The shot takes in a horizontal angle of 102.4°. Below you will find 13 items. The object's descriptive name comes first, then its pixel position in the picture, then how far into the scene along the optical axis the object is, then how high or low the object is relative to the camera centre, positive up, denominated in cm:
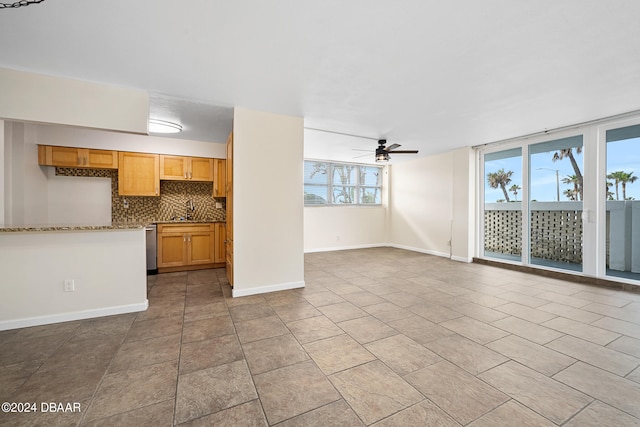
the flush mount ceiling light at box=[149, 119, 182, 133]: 411 +141
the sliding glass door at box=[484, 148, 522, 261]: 530 +18
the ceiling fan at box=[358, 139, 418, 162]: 521 +125
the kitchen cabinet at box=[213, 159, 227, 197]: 534 +72
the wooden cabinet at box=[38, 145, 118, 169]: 416 +92
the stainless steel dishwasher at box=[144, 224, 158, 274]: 466 -68
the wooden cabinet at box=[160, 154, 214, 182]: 496 +87
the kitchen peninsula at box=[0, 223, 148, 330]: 265 -68
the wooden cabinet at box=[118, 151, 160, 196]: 466 +70
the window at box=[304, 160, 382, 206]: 734 +87
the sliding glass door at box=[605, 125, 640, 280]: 390 +20
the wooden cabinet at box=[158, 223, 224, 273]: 481 -67
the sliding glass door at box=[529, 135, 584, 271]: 450 +19
